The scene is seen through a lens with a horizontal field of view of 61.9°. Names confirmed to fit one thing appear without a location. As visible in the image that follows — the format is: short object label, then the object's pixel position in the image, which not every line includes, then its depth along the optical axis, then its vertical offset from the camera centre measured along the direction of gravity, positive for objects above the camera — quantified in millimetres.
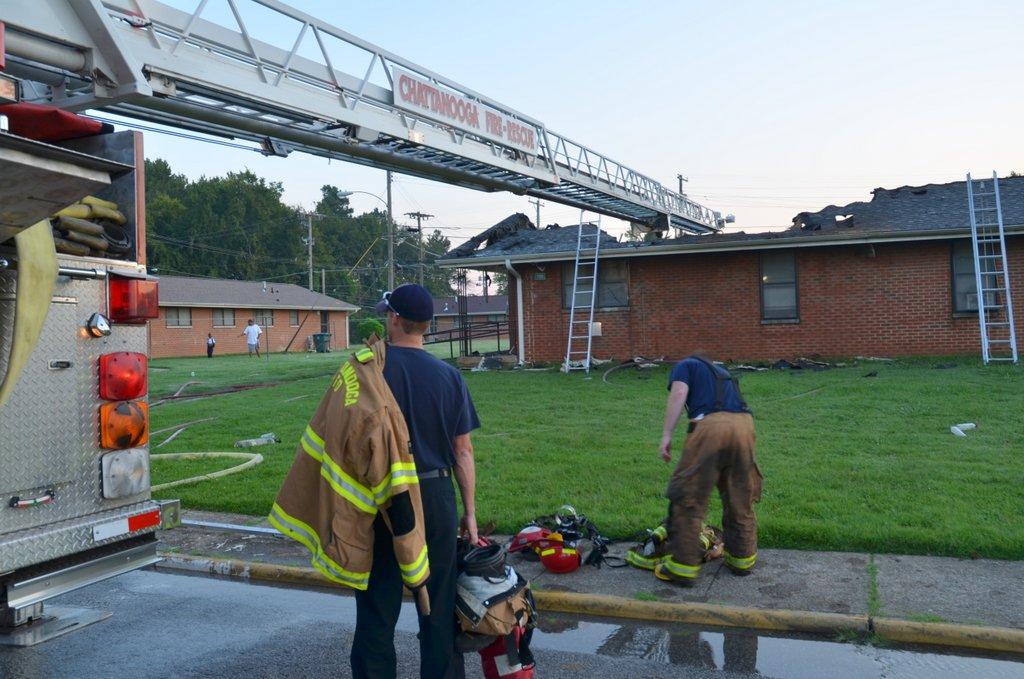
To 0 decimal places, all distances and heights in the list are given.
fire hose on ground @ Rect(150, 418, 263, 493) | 8578 -794
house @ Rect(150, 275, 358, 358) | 42094 +4005
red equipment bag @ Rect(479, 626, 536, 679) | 3562 -1187
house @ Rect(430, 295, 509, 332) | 67000 +5594
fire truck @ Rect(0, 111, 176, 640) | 3424 +110
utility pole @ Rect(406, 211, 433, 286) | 60438 +11556
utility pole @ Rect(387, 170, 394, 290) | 43662 +7210
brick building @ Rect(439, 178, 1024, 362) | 17062 +1595
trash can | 44031 +2195
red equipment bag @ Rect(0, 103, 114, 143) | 3771 +1238
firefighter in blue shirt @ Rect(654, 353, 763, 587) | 5312 -669
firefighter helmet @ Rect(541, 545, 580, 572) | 5691 -1248
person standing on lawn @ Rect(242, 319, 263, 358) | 36438 +2199
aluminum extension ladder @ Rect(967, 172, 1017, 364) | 15844 +1391
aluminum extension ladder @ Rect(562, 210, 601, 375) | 18938 +1624
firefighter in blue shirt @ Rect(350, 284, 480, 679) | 3295 -418
